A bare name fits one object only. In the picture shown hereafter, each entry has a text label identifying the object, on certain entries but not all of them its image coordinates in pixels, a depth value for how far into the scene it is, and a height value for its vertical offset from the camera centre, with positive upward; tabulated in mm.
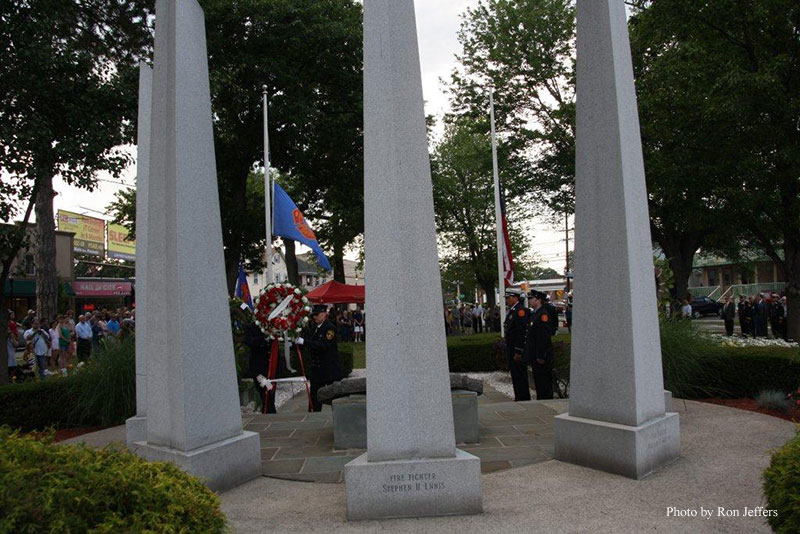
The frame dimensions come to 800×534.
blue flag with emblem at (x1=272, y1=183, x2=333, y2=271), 14969 +2426
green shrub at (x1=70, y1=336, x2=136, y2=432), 9555 -1274
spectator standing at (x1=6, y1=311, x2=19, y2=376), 15250 -612
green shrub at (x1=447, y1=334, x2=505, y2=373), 17453 -1822
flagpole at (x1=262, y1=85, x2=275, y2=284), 15762 +3226
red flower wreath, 10305 -49
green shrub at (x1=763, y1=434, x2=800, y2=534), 2893 -1122
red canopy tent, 25062 +567
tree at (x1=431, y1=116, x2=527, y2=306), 34750 +6010
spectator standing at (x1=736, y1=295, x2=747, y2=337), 24516 -1227
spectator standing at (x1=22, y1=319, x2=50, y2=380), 15953 -624
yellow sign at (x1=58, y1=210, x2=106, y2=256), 50844 +8384
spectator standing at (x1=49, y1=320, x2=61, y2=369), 17328 -734
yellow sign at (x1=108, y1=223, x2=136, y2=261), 55741 +7519
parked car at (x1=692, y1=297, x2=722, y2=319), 45531 -1491
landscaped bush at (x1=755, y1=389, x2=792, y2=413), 8234 -1768
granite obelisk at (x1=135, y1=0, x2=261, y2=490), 5281 +273
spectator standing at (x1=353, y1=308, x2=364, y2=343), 36062 -1372
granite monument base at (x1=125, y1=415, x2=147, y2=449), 6961 -1437
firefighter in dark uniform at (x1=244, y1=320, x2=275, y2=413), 10281 -816
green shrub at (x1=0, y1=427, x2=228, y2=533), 2408 -841
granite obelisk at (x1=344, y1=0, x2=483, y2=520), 4578 -100
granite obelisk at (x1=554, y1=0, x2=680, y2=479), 5516 +108
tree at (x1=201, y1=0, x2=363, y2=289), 21094 +8858
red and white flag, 15250 +999
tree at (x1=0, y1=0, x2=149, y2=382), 9781 +4163
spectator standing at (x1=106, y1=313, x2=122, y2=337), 21827 -355
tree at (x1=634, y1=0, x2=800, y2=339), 14430 +4965
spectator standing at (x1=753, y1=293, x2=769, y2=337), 24344 -1486
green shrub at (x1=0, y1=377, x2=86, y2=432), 9750 -1506
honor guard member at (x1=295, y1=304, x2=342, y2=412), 10094 -838
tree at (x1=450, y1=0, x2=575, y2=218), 25281 +10683
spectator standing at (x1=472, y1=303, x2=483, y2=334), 37500 -1484
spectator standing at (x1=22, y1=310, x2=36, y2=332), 21331 +1
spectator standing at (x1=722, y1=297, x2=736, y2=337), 26312 -1290
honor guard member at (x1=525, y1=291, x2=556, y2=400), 10336 -885
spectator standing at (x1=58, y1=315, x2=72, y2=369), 18547 -709
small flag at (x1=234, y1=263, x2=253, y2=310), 15935 +641
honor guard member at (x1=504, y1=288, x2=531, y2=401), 11445 -979
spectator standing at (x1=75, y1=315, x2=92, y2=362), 19750 -653
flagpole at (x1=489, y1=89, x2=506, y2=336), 15352 +1780
